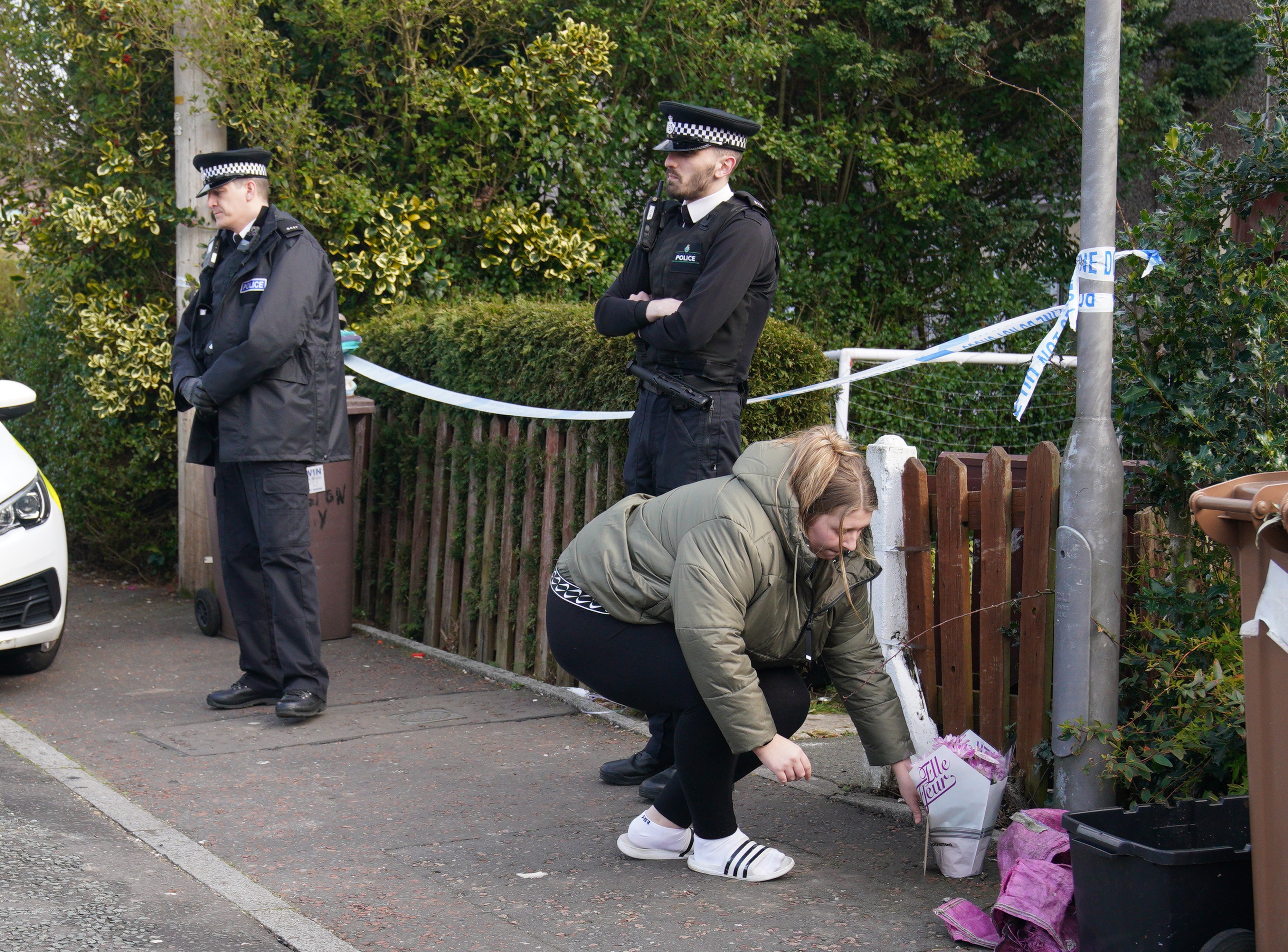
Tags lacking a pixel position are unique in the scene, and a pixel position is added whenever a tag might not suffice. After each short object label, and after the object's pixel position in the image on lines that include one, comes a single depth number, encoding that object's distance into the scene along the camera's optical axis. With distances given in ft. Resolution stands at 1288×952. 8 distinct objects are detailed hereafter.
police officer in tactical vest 14.62
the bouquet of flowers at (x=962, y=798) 12.08
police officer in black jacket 17.63
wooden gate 13.05
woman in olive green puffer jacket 10.98
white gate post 14.16
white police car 18.94
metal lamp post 11.77
